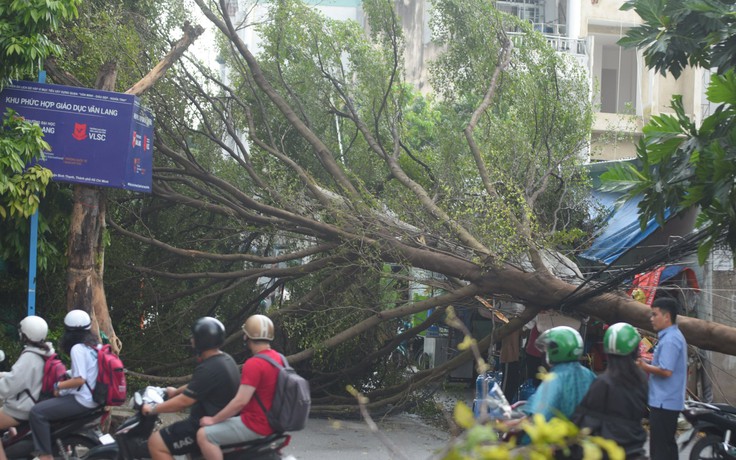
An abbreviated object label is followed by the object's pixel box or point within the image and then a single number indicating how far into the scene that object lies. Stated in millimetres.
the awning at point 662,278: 10847
